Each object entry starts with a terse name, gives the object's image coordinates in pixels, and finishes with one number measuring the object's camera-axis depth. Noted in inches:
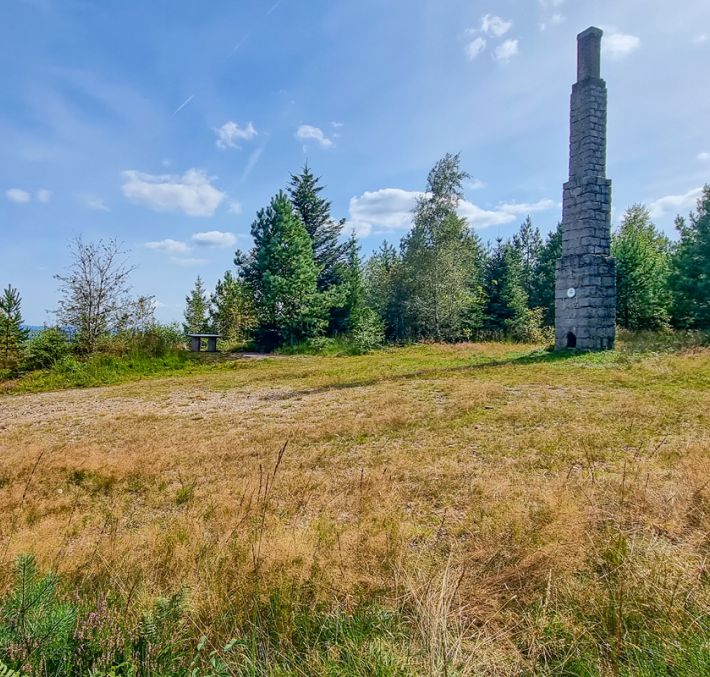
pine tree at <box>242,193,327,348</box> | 641.0
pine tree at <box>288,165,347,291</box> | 777.6
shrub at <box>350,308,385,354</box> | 636.1
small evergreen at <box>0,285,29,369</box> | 412.6
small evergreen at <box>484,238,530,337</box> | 877.2
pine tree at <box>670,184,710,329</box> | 644.7
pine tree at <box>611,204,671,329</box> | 764.0
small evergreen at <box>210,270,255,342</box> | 740.0
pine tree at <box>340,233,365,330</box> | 763.4
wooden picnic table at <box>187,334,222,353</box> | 613.6
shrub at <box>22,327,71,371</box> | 417.7
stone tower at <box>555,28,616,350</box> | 416.2
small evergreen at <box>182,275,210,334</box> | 1012.3
